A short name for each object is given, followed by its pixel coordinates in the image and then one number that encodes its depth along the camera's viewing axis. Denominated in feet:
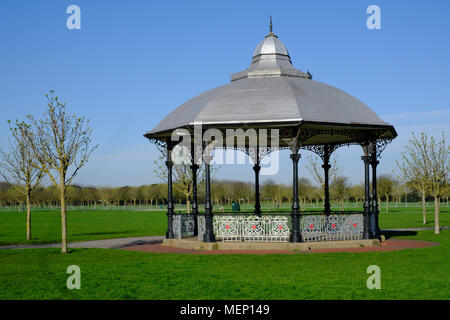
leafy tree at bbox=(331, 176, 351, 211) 173.13
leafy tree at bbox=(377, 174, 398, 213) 208.74
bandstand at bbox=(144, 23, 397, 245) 53.92
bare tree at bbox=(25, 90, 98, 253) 54.29
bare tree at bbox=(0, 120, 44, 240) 77.00
